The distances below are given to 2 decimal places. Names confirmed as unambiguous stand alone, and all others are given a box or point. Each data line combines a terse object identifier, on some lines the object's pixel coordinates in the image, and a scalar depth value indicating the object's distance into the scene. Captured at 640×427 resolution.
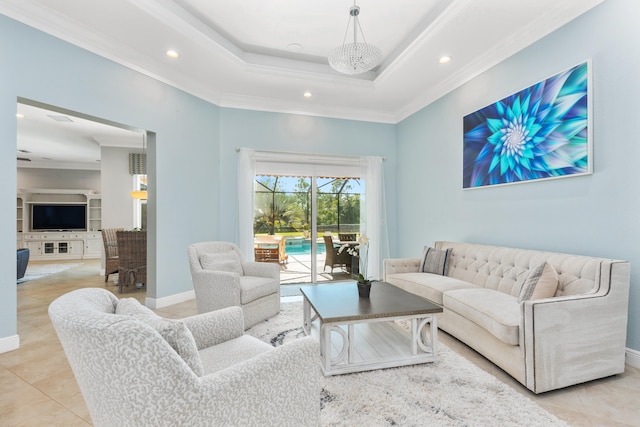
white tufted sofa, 1.88
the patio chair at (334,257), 5.09
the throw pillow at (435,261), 3.61
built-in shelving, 8.12
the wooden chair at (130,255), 4.60
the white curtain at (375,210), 5.18
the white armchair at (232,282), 2.97
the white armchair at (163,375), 0.87
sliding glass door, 5.01
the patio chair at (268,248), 4.99
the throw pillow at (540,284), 2.21
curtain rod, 4.78
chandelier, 2.76
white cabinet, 8.10
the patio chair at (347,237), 5.27
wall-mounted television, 8.32
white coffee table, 2.15
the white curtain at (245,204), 4.61
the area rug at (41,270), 5.74
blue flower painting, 2.54
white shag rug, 1.67
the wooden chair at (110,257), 5.14
